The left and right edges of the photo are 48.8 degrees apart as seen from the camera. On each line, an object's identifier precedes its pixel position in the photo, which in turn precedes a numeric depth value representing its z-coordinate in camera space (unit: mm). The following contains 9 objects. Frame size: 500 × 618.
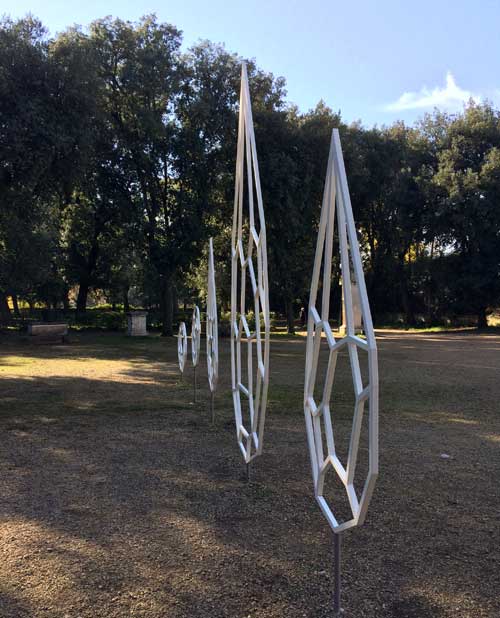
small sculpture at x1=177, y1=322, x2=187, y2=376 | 9914
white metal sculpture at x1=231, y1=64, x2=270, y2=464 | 3863
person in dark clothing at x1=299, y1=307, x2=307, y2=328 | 36312
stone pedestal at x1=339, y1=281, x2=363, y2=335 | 23102
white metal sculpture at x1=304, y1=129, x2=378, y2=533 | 2371
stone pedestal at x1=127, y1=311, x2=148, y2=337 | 24078
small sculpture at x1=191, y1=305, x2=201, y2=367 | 8052
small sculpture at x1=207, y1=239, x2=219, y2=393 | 6043
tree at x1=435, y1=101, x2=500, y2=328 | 27125
